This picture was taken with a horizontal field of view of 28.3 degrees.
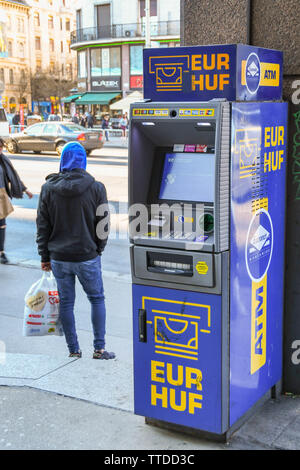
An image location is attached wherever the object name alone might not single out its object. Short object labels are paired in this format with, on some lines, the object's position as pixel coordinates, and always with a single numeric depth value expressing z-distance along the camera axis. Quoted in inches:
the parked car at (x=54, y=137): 905.5
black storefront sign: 1867.6
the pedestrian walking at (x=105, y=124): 1423.5
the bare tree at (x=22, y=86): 2952.8
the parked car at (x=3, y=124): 1090.7
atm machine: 129.3
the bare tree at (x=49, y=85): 2628.0
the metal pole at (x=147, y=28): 1099.2
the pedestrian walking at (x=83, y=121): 1522.8
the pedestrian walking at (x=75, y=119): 1536.7
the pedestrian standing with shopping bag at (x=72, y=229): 179.3
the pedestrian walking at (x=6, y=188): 309.7
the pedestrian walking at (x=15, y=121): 1541.7
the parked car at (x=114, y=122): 1571.4
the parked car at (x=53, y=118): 1572.5
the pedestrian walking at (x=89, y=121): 1411.2
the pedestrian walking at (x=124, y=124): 1352.0
